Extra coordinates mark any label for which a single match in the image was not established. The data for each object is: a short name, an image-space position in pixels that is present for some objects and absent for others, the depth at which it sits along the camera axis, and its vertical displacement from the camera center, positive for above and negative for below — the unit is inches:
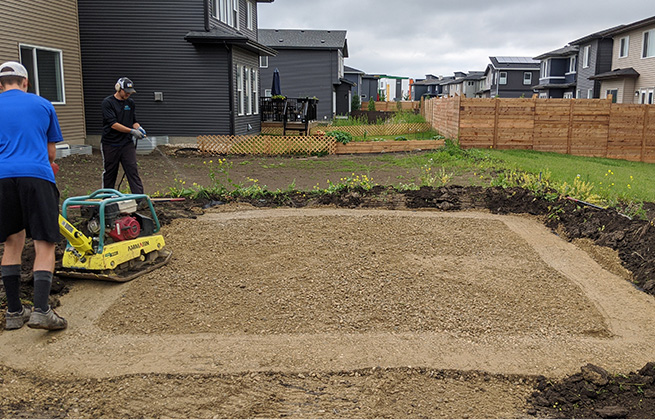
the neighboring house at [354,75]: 2501.2 +152.4
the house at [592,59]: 1475.1 +137.9
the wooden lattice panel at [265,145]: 753.6 -46.4
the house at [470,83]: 3213.8 +160.6
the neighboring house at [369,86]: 3287.4 +136.9
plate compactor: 222.4 -53.4
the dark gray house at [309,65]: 1685.5 +131.9
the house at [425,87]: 4298.7 +177.8
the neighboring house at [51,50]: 583.8 +62.5
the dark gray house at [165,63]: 779.4 +62.1
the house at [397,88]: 4037.9 +163.3
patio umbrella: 1073.5 +41.2
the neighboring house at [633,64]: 1220.5 +106.8
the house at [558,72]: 1813.6 +127.6
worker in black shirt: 321.4 -15.4
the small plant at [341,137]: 778.5 -36.5
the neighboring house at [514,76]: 2417.6 +146.7
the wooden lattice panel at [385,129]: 1079.0 -36.4
